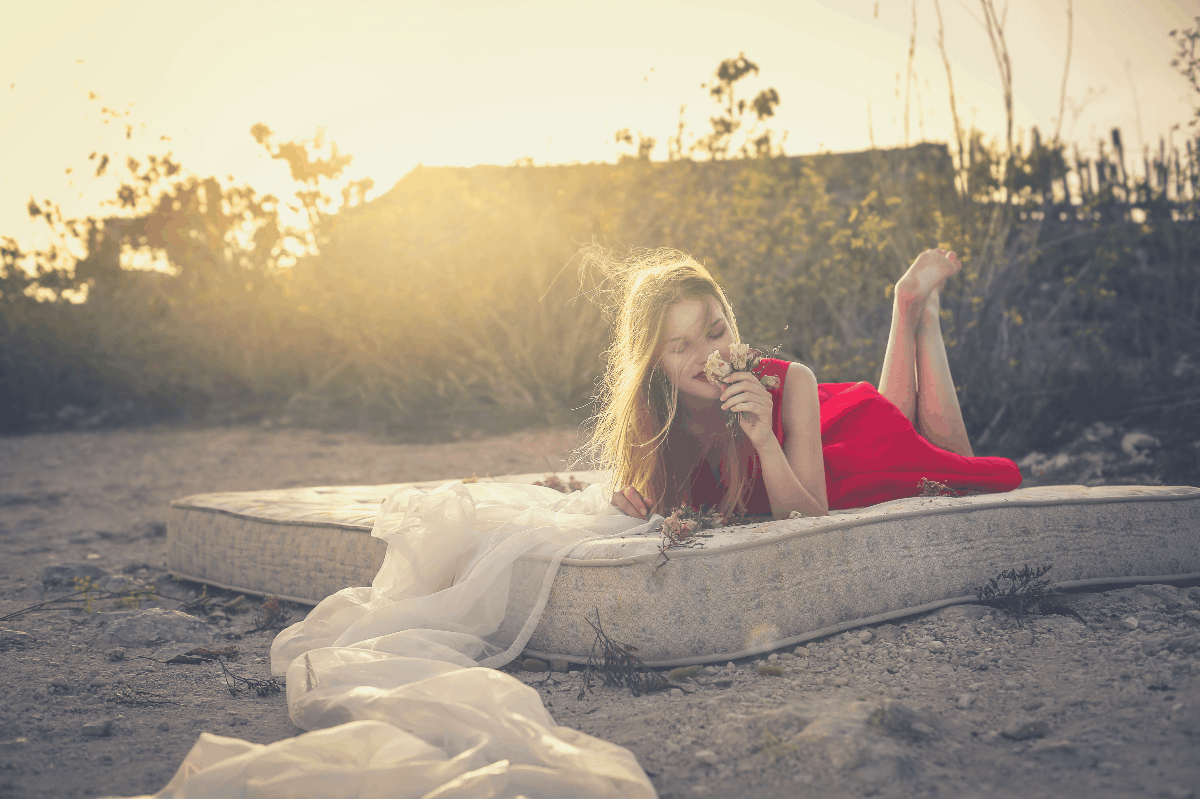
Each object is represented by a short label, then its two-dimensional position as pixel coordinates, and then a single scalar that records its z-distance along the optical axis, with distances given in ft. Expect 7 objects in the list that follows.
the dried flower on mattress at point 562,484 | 11.74
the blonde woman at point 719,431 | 8.59
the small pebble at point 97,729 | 6.53
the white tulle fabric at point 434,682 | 4.87
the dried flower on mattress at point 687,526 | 7.11
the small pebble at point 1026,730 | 5.54
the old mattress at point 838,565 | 7.03
